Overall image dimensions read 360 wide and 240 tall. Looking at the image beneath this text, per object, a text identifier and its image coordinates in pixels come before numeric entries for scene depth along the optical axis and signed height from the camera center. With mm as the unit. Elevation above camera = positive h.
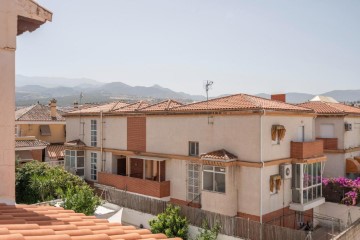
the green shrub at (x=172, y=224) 20264 -5788
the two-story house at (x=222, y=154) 21031 -2135
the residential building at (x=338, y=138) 29672 -1337
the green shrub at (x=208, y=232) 18828 -5801
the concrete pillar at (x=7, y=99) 6242 +419
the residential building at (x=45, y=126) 42594 -411
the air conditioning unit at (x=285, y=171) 21938 -2969
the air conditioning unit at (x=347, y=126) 29688 -378
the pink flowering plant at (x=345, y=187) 24423 -4550
